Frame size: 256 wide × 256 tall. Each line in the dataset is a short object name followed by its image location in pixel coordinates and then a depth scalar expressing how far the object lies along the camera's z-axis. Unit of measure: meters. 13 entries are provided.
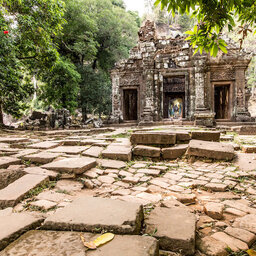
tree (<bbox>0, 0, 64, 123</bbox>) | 6.42
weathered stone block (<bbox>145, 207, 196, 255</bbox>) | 1.42
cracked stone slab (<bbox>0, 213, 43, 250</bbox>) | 1.32
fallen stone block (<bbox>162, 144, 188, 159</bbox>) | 4.21
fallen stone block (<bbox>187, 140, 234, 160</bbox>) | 3.92
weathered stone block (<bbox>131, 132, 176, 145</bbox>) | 4.42
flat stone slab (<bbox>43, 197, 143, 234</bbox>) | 1.43
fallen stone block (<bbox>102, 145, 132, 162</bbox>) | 3.99
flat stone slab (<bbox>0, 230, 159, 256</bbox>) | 1.19
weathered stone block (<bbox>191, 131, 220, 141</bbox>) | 4.78
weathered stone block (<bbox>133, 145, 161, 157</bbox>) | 4.19
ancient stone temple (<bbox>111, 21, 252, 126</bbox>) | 12.48
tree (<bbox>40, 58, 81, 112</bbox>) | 13.97
